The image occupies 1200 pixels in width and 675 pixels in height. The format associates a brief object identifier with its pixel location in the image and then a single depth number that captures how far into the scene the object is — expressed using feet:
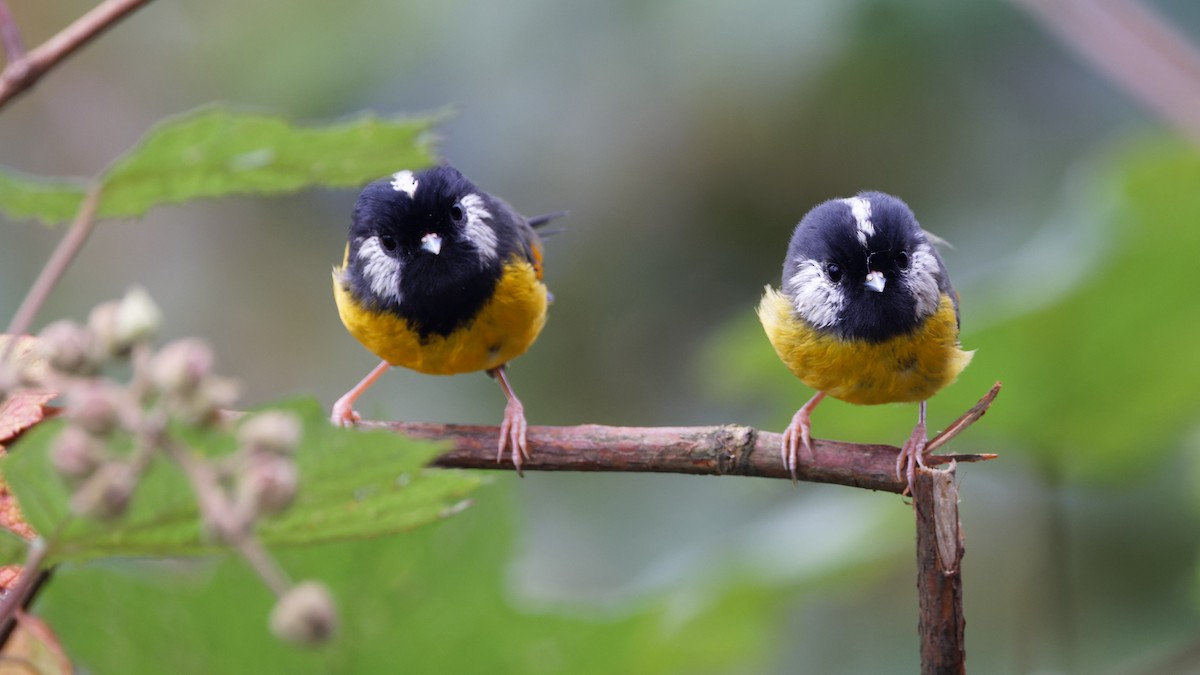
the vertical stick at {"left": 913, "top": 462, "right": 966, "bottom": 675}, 10.75
